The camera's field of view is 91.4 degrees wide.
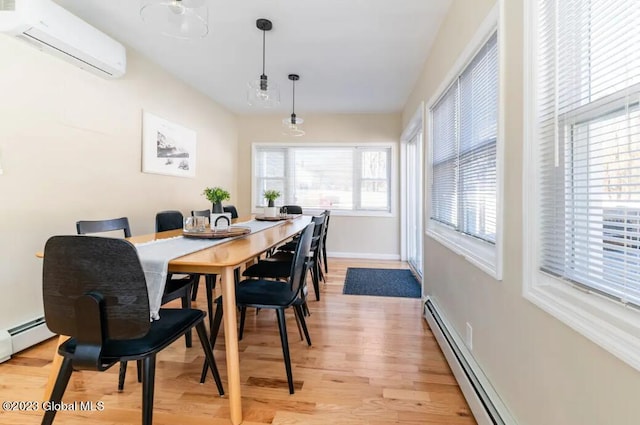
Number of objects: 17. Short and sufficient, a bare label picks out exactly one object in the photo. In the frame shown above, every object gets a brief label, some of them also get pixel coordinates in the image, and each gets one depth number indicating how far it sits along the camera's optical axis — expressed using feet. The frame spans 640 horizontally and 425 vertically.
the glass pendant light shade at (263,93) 9.16
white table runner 4.09
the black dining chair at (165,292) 5.97
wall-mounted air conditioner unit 6.62
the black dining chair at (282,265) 7.78
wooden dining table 4.39
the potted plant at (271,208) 11.54
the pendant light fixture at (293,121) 12.34
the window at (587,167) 2.51
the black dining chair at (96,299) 3.60
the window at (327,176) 17.88
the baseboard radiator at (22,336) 6.61
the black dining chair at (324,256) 13.35
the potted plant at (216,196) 7.24
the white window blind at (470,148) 5.32
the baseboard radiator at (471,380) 4.32
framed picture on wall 11.02
